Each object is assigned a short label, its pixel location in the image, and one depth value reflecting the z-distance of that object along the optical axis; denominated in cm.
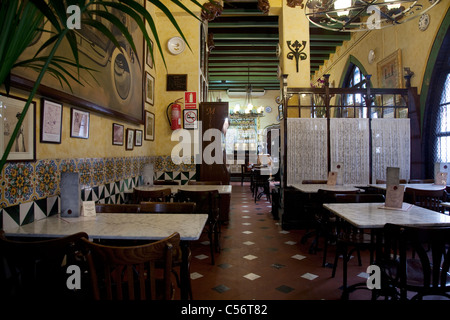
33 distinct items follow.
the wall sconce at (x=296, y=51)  626
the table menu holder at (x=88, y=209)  238
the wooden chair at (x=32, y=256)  143
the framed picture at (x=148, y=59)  510
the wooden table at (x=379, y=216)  213
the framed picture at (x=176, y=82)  593
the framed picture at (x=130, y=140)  441
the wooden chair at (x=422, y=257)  169
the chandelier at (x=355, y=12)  339
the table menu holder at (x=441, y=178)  436
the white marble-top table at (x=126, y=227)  187
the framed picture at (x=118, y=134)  391
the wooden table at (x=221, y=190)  426
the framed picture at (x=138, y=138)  474
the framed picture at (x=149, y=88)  523
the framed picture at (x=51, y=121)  242
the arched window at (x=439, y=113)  484
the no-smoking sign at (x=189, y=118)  594
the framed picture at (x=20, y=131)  195
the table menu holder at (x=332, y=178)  449
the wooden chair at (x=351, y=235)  271
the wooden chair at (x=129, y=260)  137
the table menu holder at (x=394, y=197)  268
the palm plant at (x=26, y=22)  99
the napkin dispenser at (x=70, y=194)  231
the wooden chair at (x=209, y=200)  374
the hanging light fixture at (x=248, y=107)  1201
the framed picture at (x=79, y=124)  288
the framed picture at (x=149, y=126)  528
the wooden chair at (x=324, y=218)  338
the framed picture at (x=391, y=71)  591
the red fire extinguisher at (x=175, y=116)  577
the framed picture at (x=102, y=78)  228
